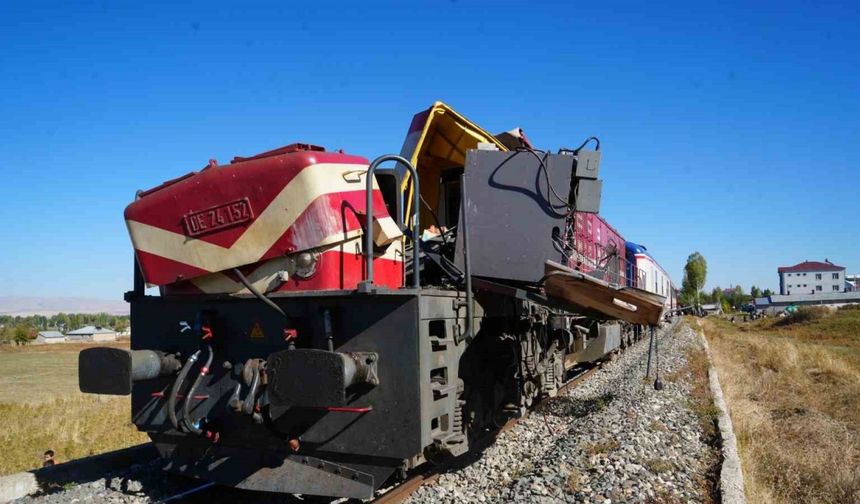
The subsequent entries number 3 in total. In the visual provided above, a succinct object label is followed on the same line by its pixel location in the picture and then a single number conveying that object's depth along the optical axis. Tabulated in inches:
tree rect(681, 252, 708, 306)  4028.8
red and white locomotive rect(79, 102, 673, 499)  158.1
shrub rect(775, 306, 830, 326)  1817.2
